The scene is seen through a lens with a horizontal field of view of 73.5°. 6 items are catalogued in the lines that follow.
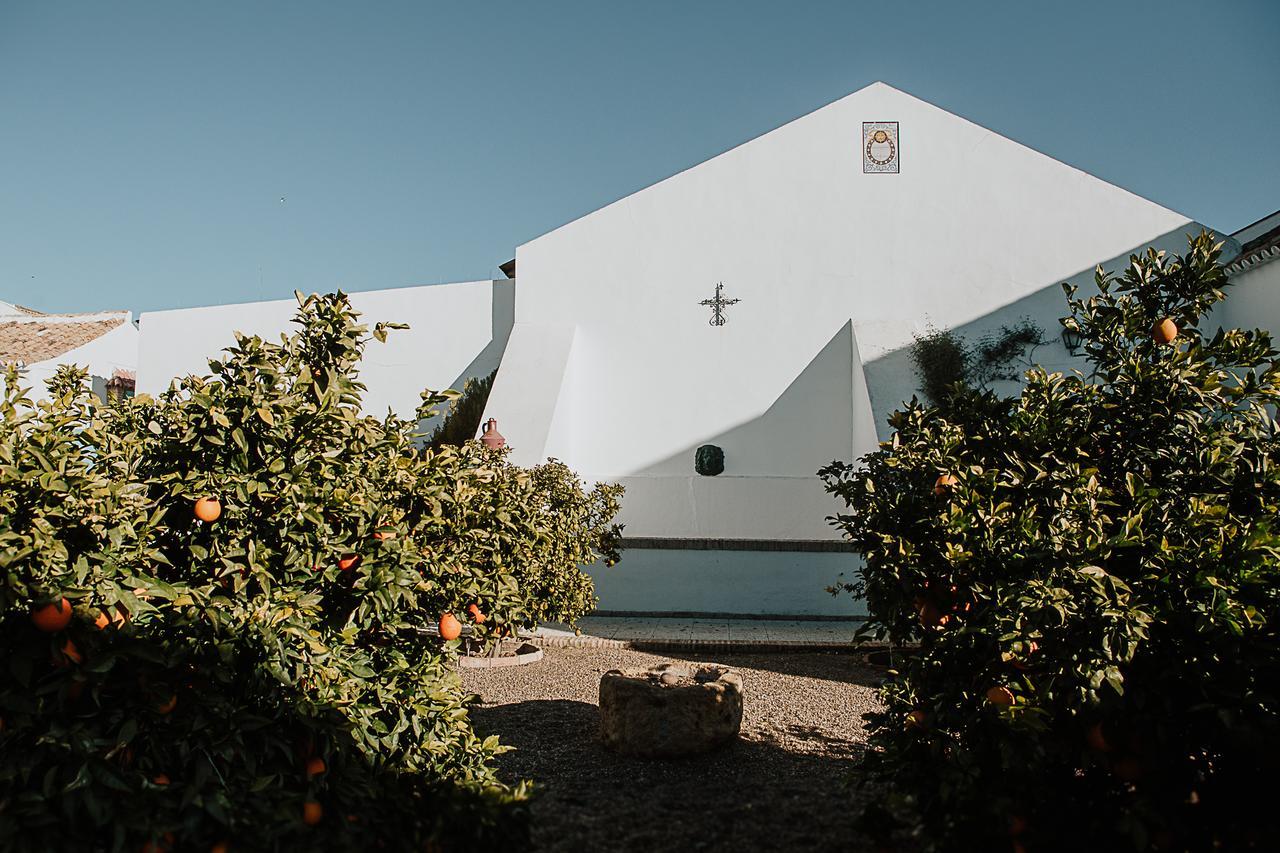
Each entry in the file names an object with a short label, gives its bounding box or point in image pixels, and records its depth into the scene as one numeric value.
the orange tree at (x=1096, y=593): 2.76
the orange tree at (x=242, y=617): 2.54
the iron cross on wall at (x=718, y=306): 11.91
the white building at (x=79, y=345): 15.29
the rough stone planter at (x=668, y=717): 5.00
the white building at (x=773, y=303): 11.23
